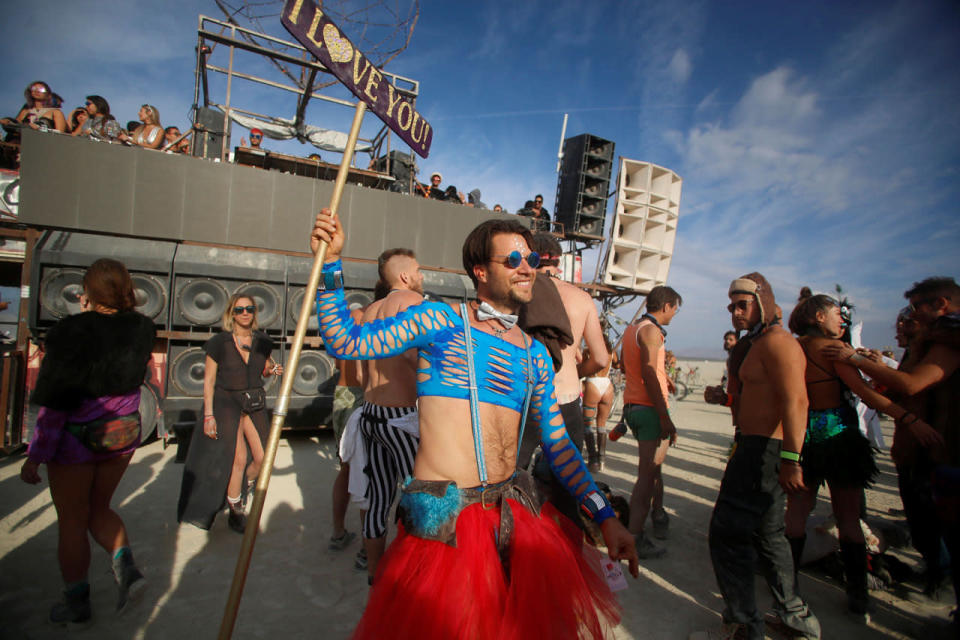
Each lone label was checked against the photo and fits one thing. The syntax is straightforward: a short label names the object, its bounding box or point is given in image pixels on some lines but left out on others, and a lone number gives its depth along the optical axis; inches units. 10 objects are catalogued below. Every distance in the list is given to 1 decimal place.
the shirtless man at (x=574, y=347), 111.8
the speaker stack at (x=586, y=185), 559.8
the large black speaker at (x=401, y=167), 403.9
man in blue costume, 51.4
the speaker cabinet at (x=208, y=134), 319.0
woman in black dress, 138.8
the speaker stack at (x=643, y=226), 575.2
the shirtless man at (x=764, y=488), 94.0
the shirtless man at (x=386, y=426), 104.1
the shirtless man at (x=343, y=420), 137.6
